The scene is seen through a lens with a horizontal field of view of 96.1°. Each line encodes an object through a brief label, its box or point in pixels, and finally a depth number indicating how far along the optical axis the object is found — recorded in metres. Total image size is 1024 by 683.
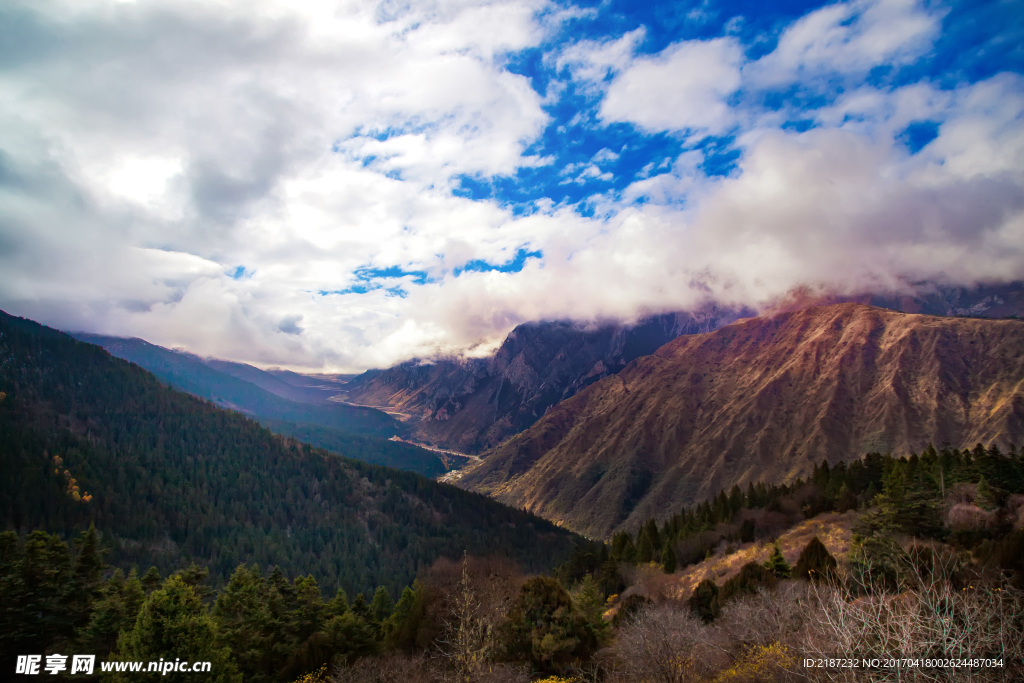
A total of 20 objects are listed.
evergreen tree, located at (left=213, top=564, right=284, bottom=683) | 47.06
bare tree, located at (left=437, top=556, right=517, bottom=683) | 30.67
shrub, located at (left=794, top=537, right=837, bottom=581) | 44.03
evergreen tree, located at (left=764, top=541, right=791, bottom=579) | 51.25
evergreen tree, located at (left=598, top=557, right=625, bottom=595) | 87.47
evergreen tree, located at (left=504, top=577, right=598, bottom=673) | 34.22
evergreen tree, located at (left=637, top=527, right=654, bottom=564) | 101.44
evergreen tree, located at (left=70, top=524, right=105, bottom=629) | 47.16
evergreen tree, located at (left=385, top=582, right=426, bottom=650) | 45.72
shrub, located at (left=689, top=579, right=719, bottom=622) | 49.59
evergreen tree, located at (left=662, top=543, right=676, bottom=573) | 88.25
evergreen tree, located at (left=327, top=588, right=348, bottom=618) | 57.83
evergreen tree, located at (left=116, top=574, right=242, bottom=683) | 32.03
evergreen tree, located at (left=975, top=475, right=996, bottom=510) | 50.31
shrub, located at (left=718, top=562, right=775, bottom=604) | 47.96
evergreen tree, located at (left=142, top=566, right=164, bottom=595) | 59.78
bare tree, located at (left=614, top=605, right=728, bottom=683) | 28.25
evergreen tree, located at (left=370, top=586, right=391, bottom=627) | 68.56
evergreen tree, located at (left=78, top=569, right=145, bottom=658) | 44.28
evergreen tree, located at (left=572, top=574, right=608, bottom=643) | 45.87
